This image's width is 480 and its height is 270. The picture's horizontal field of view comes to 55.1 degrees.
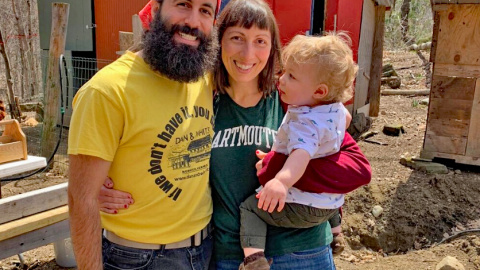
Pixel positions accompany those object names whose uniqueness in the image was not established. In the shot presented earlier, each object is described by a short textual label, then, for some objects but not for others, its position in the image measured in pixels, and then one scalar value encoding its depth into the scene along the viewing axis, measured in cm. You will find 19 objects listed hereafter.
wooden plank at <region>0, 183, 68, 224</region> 309
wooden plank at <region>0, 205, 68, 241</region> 297
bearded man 158
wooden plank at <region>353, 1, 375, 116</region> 930
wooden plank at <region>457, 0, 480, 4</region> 562
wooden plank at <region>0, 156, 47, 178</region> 349
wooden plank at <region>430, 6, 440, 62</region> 597
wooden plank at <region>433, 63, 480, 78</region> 581
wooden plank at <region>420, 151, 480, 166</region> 600
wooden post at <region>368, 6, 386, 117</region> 988
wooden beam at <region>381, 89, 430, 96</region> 1096
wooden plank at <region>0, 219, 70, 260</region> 300
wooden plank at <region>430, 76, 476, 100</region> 594
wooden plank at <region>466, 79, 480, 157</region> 593
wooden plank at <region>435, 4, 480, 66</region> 574
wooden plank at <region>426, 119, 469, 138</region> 605
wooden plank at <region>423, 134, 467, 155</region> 608
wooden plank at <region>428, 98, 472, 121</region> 600
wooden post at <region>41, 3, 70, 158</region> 631
